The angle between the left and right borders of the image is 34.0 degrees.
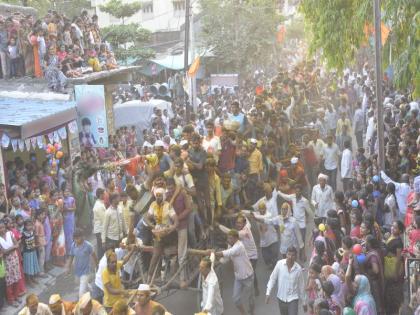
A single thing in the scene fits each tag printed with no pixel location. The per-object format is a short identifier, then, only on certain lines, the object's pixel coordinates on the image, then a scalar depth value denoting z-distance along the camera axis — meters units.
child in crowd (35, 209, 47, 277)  11.98
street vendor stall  13.25
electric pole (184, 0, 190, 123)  20.90
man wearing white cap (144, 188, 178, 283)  9.43
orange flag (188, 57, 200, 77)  20.39
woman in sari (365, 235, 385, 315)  7.89
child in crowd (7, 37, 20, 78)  17.50
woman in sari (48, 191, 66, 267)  12.77
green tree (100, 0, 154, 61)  31.08
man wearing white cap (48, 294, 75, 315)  7.47
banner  16.50
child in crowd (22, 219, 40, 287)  11.66
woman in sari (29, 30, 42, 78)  17.34
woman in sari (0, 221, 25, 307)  10.73
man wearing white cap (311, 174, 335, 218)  11.66
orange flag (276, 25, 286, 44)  32.35
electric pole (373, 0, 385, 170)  10.35
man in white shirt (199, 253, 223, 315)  8.39
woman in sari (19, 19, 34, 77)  17.53
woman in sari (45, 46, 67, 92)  17.50
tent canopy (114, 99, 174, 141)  22.11
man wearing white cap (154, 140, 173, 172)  10.59
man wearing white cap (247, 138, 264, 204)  12.65
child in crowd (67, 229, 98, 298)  9.88
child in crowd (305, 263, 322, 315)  7.91
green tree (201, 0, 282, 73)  31.77
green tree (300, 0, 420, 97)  10.06
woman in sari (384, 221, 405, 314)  8.16
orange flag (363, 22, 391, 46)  11.18
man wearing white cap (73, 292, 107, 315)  7.32
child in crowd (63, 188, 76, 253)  13.23
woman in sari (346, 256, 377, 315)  7.18
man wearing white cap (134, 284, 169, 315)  7.55
